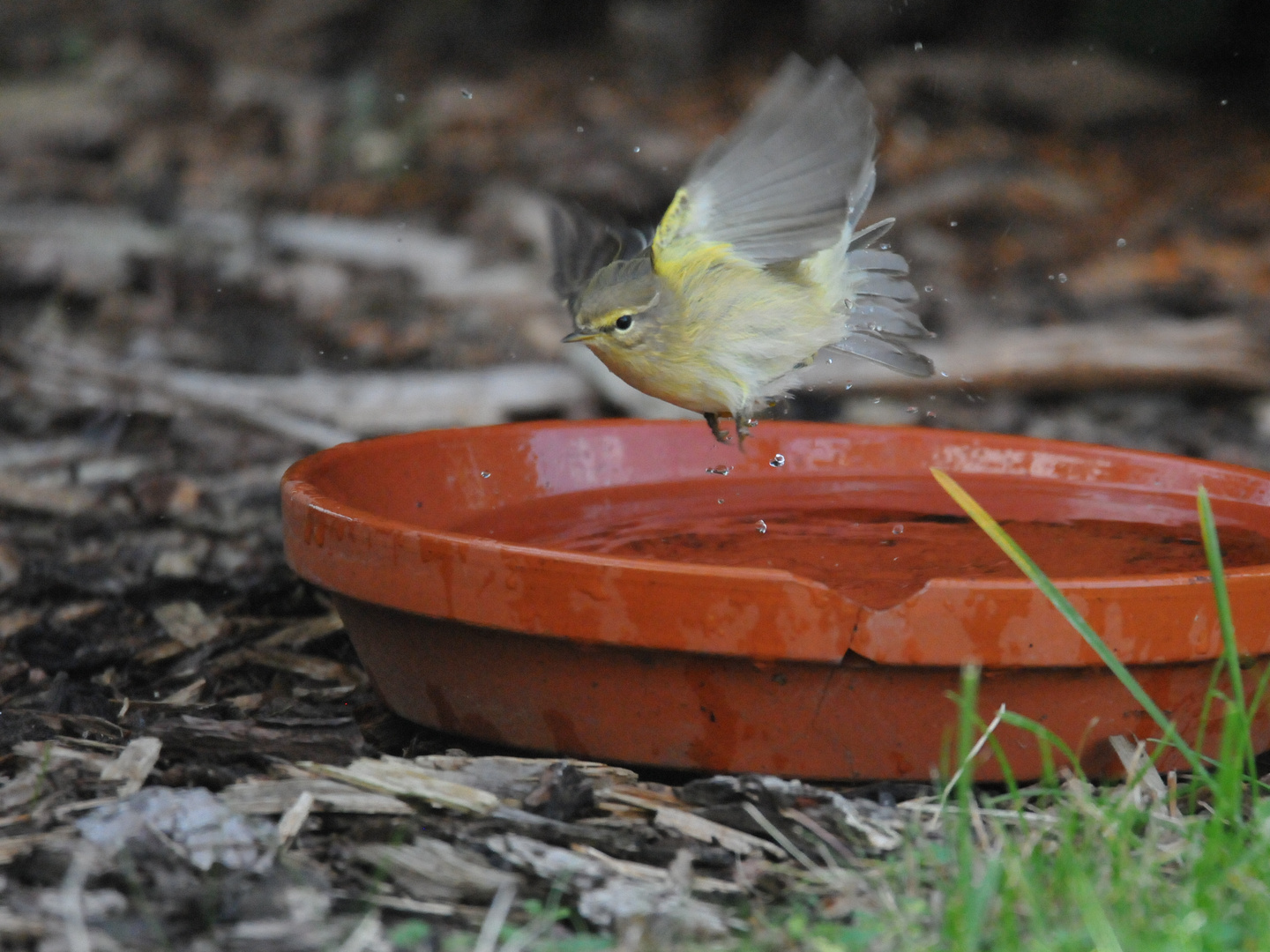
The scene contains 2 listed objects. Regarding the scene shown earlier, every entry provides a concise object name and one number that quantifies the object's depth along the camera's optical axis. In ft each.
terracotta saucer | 16.34
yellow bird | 19.34
